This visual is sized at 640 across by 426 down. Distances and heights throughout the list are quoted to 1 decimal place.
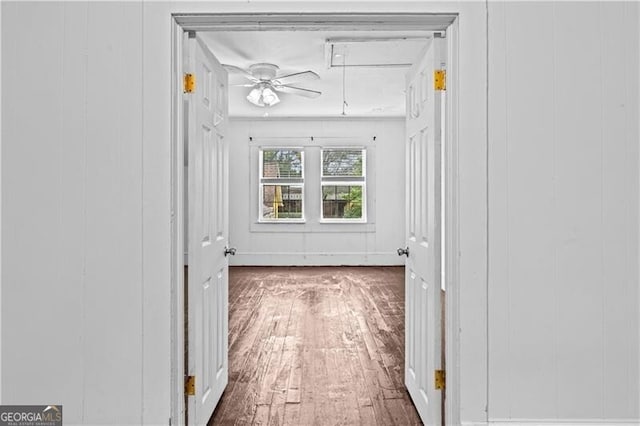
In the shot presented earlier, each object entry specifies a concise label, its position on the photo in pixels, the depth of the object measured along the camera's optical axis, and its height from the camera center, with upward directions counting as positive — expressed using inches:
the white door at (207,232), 80.9 -5.4
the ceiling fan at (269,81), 188.4 +58.8
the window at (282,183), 314.0 +17.6
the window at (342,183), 313.9 +17.7
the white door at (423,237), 82.6 -6.3
